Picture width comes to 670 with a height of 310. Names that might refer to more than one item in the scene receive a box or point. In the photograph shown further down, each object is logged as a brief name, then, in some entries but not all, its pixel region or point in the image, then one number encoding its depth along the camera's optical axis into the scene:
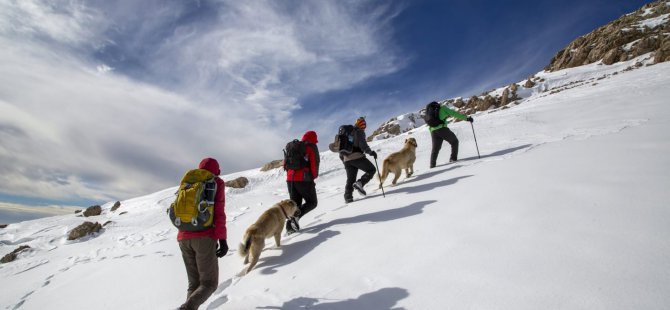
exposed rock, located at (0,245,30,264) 9.38
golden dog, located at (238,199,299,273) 4.80
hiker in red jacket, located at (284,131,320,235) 6.22
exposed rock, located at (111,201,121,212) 14.50
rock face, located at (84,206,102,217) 14.05
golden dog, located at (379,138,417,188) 8.02
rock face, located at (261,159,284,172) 16.62
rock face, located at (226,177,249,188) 14.34
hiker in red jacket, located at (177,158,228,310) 3.41
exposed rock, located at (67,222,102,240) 10.58
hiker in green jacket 8.63
